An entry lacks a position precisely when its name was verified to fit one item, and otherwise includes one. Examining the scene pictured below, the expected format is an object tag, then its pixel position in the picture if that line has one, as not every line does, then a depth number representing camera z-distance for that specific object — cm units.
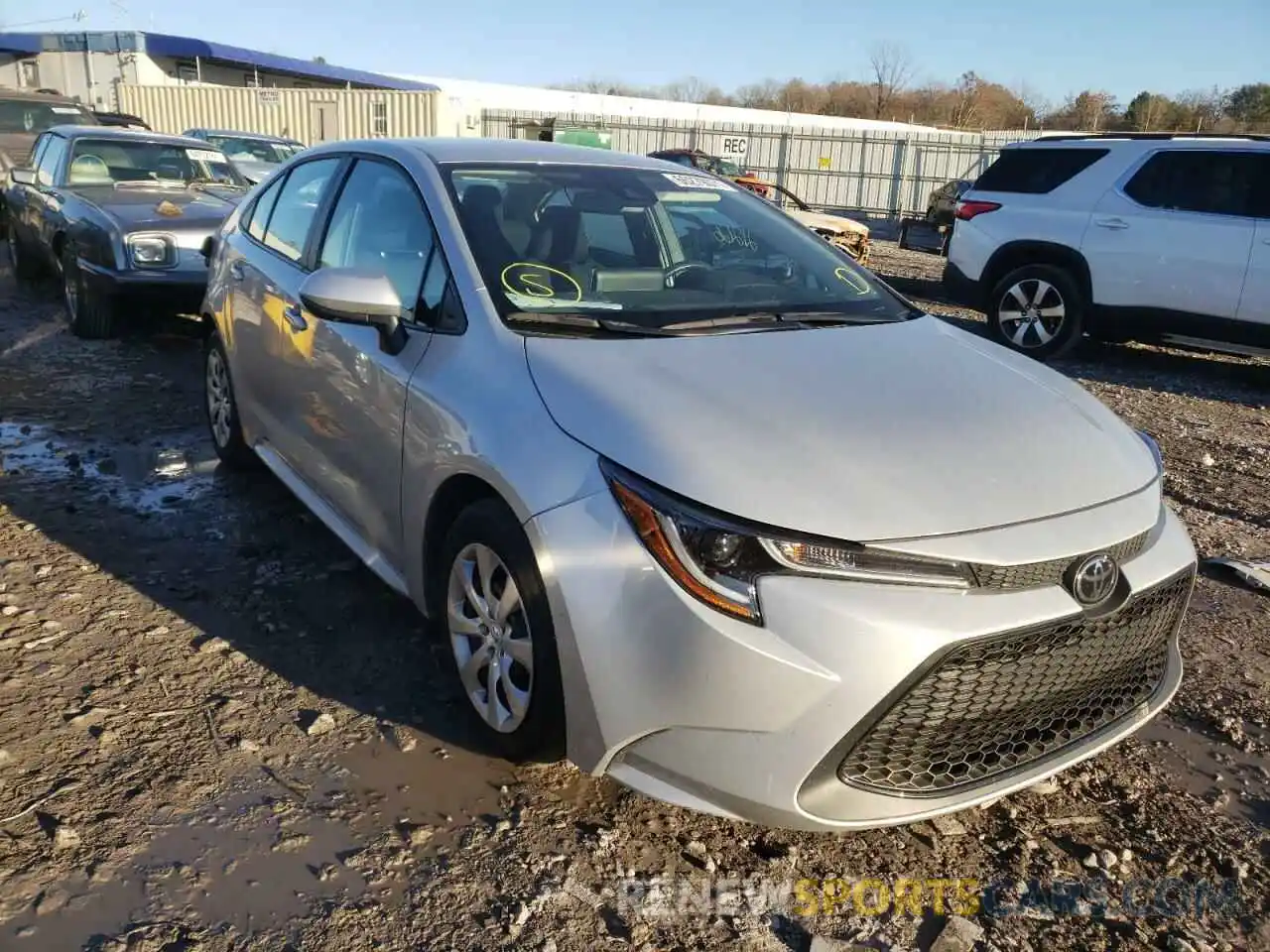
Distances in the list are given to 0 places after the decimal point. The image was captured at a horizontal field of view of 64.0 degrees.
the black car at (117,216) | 714
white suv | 750
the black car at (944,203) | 1402
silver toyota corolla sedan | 210
